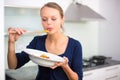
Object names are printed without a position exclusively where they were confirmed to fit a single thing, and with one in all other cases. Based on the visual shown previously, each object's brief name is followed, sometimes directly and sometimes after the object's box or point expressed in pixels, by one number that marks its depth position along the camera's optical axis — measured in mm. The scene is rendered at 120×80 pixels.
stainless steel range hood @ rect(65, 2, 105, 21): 2523
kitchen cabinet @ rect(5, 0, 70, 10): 2128
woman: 1176
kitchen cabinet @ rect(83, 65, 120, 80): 2474
